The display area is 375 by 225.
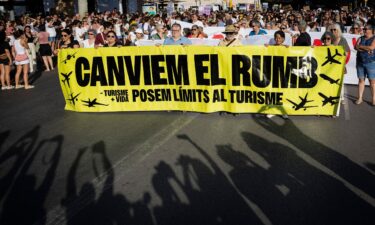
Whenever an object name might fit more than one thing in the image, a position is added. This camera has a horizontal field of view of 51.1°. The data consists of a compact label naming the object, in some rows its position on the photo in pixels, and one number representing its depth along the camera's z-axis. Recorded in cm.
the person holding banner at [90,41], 1068
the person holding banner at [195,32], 1184
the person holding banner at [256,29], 1119
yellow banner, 738
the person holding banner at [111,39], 874
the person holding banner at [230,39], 807
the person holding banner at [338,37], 825
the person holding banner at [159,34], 1177
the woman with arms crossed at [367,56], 806
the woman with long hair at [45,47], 1416
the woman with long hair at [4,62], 1109
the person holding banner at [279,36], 788
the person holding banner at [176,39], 888
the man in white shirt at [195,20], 1655
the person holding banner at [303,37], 843
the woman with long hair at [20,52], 1126
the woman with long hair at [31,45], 1467
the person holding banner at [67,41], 1000
